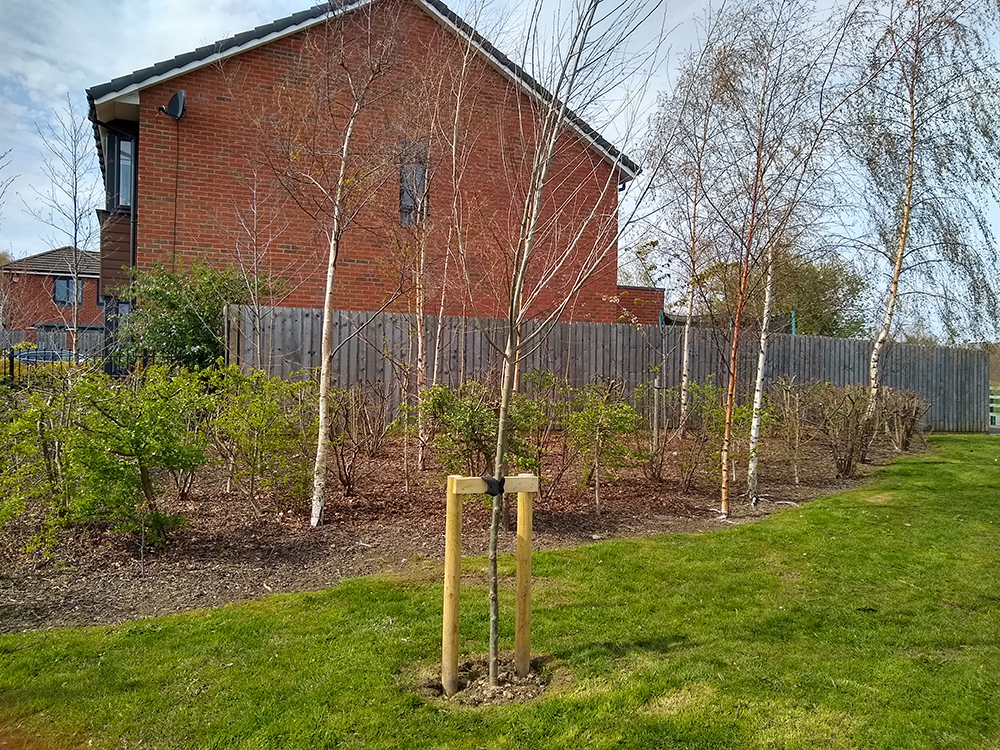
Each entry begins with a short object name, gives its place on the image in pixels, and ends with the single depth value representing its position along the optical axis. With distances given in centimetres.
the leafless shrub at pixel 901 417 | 1337
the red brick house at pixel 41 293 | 2338
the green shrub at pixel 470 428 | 601
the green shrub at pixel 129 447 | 508
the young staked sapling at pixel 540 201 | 355
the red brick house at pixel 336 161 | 691
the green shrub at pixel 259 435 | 618
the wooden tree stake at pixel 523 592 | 359
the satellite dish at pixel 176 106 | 1238
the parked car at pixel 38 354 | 1711
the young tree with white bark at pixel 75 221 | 1154
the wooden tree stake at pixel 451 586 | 339
